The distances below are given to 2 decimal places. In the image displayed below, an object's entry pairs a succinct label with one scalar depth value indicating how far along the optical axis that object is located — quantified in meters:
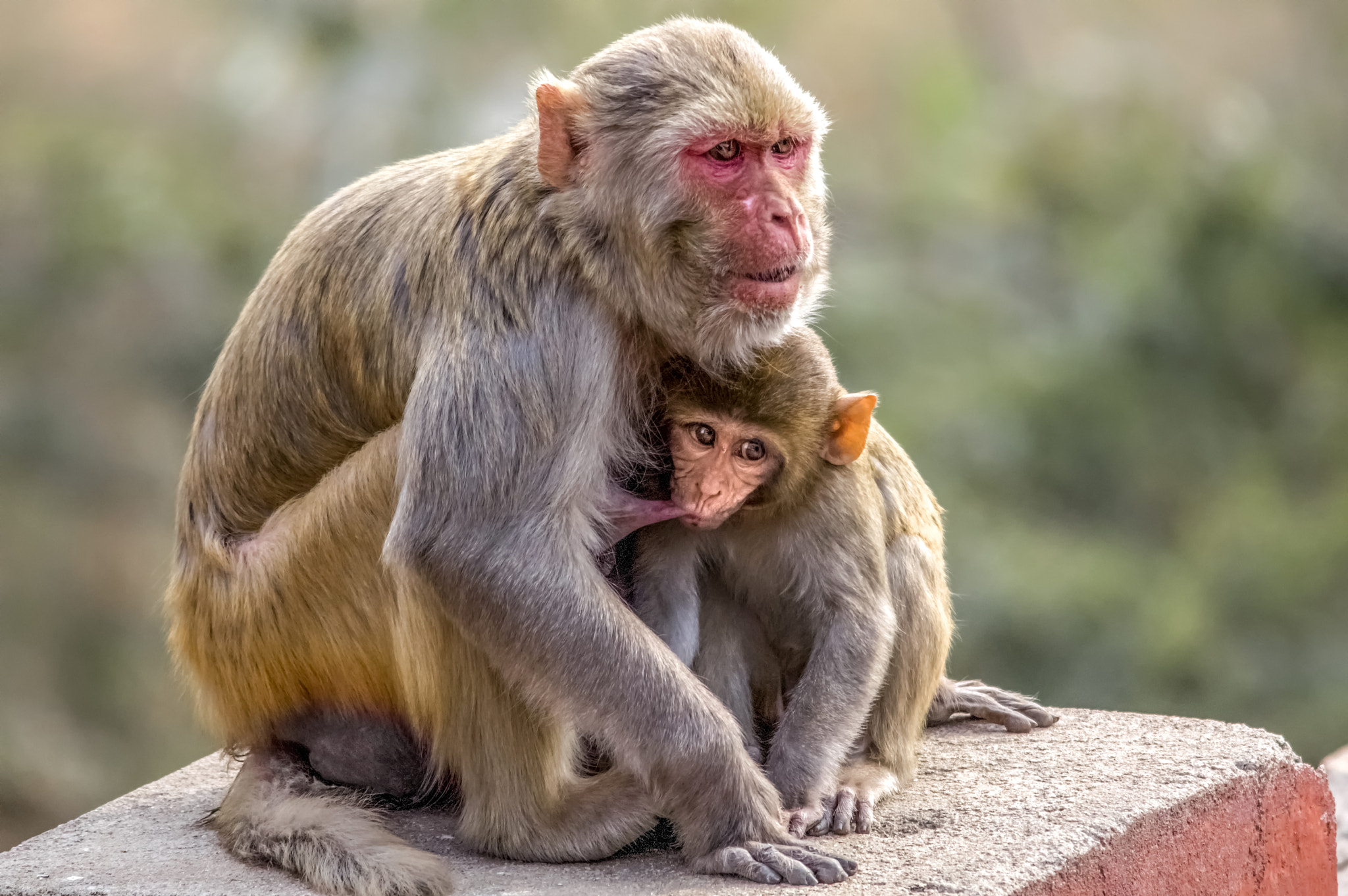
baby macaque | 9.26
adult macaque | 8.27
